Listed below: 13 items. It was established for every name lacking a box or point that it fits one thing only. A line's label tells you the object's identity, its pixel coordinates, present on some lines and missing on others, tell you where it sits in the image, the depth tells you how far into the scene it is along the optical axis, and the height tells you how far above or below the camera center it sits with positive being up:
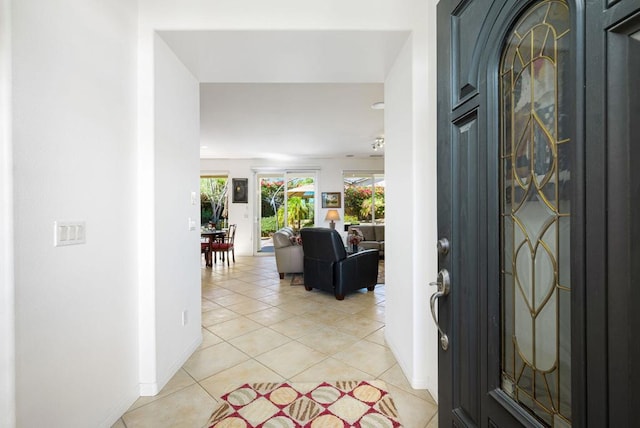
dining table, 6.31 -0.49
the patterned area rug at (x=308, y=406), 1.72 -1.20
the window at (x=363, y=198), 8.55 +0.36
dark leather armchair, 4.11 -0.77
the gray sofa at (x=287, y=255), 5.21 -0.76
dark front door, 0.50 -0.01
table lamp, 7.69 -0.13
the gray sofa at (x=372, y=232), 7.41 -0.53
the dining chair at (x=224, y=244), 6.61 -0.72
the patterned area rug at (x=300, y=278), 5.12 -1.20
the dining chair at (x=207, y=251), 6.43 -0.85
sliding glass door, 8.39 +0.34
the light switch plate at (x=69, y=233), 1.35 -0.09
